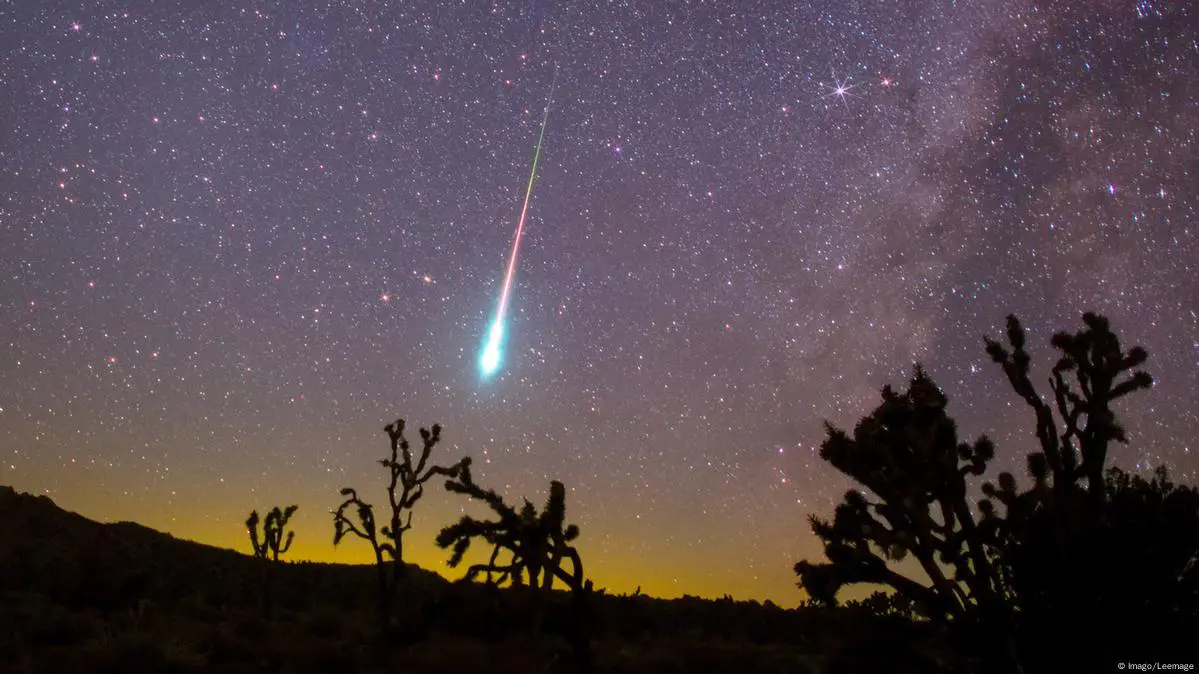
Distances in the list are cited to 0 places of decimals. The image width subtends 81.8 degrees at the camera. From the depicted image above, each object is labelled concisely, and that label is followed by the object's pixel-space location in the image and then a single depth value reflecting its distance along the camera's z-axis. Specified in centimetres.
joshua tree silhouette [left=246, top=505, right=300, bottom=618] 2722
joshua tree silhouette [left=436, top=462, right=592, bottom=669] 1327
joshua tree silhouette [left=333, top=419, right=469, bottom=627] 2089
